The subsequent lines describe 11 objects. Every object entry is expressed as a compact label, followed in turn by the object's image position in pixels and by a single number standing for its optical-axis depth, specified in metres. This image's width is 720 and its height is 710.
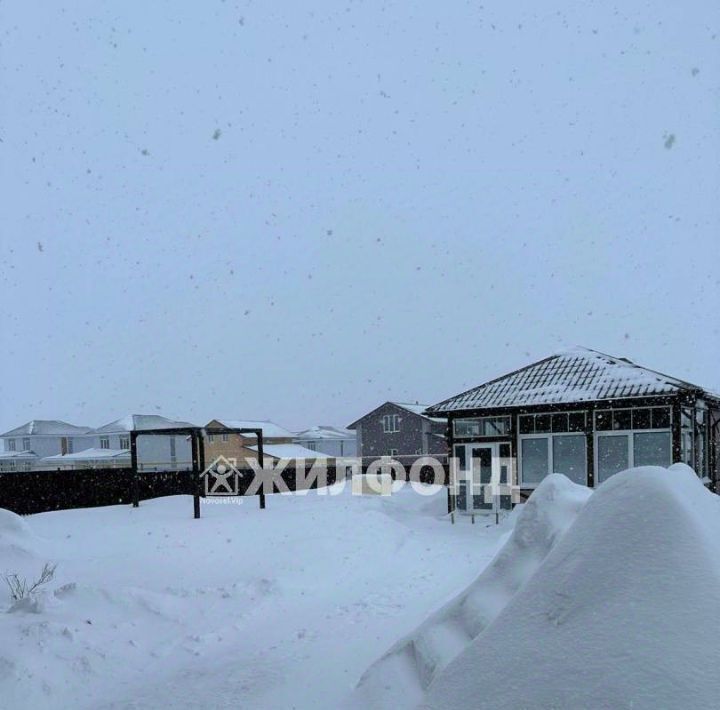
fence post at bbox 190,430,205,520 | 14.95
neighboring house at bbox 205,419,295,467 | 44.41
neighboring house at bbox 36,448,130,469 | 42.45
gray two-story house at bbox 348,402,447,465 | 38.97
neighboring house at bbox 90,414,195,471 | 47.28
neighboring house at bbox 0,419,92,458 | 53.28
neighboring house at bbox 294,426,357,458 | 57.53
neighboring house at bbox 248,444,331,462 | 39.08
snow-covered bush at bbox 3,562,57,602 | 7.17
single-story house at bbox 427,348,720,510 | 14.66
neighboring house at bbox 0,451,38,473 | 49.69
